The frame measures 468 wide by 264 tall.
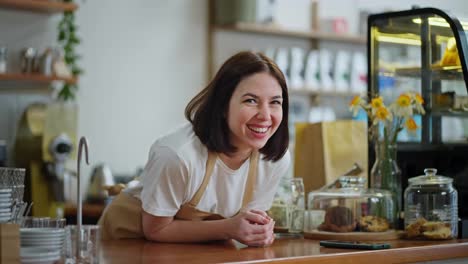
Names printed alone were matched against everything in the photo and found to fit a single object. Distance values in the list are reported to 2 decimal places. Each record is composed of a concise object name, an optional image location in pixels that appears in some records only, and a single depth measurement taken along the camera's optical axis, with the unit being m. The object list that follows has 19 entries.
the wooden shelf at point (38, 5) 4.77
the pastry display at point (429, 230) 2.59
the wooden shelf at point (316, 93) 6.07
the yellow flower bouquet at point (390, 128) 2.88
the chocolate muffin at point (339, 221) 2.62
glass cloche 2.63
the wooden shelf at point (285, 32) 5.72
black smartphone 2.27
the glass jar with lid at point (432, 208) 2.60
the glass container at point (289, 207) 2.69
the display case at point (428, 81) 2.91
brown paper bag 3.19
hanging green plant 4.94
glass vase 2.88
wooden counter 1.99
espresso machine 4.73
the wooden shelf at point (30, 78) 4.68
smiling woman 2.33
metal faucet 1.78
